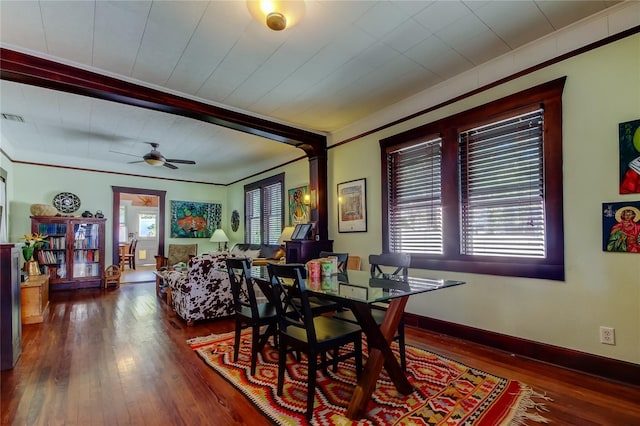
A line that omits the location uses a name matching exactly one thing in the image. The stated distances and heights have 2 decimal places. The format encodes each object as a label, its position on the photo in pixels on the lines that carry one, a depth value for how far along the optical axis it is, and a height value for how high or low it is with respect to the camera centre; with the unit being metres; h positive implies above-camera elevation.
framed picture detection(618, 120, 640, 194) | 2.22 +0.43
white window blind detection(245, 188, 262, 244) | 7.41 +0.08
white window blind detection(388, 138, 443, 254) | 3.56 +0.24
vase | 4.58 -0.69
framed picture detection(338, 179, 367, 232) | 4.39 +0.19
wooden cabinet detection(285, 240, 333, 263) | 4.57 -0.45
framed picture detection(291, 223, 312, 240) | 4.75 -0.20
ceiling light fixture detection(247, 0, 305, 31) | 2.03 +1.38
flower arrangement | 4.51 -0.36
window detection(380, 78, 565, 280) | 2.67 +0.29
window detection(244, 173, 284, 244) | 6.64 +0.21
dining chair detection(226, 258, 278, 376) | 2.47 -0.77
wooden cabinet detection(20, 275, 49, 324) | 3.91 -1.02
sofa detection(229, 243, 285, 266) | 5.76 -0.69
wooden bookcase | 5.95 -0.59
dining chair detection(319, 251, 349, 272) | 3.12 -0.42
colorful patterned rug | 1.89 -1.21
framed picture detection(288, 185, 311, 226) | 5.77 +0.24
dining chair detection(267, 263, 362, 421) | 1.89 -0.76
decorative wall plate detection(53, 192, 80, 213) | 6.41 +0.39
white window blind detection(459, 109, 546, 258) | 2.77 +0.28
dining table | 1.88 -0.62
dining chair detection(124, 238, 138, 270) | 9.67 -1.10
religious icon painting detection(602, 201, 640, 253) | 2.23 -0.07
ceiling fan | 5.13 +1.02
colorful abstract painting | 7.91 +0.03
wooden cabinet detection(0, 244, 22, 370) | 2.60 -0.74
